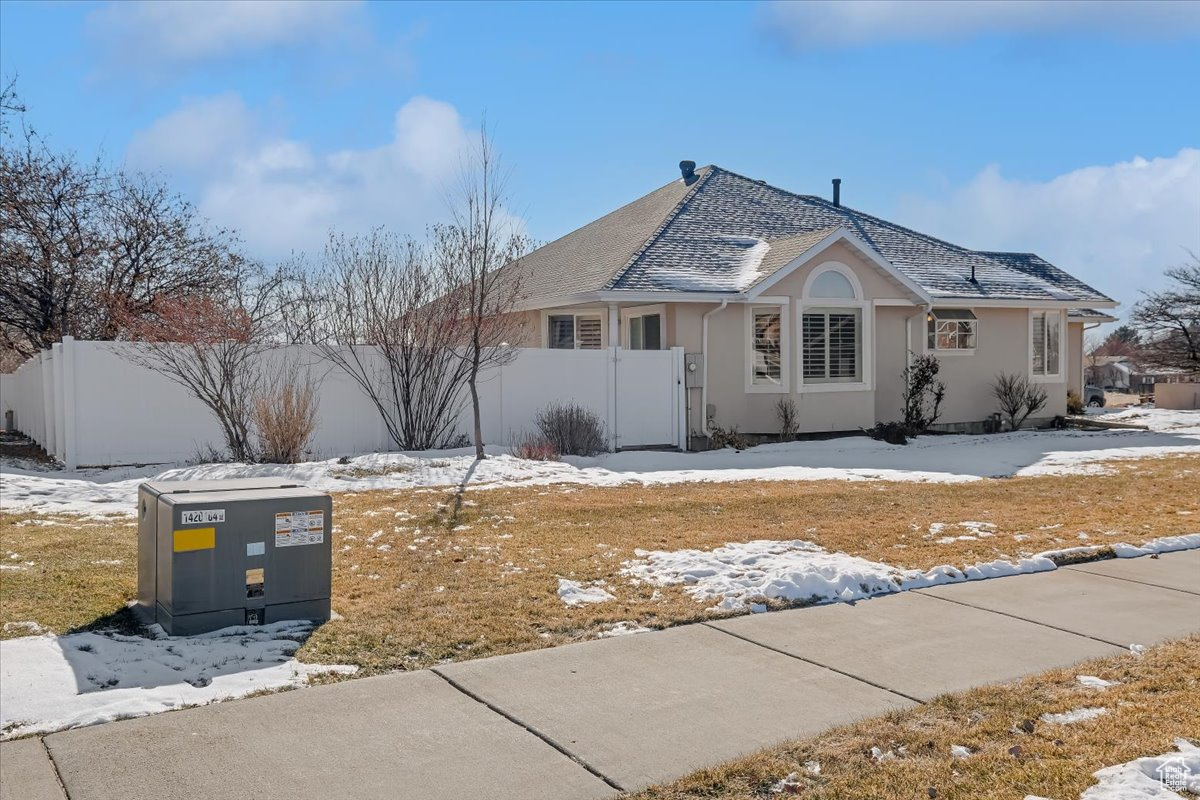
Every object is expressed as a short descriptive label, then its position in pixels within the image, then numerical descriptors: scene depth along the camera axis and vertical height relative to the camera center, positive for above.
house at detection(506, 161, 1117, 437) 18.59 +1.74
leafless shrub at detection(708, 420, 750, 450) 18.00 -0.79
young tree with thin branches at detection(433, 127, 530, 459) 16.23 +1.70
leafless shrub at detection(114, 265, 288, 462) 14.79 +0.60
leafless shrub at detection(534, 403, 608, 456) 16.44 -0.57
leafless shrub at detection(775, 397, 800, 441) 18.78 -0.46
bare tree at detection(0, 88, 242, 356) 22.67 +3.27
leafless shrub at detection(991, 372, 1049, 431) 22.42 -0.13
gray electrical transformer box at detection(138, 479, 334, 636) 6.23 -0.98
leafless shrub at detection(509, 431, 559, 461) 15.42 -0.78
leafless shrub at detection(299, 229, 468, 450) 16.12 +0.78
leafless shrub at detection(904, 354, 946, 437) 20.27 -0.03
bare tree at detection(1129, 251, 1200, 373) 39.47 +2.51
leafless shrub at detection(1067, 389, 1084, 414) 26.80 -0.34
